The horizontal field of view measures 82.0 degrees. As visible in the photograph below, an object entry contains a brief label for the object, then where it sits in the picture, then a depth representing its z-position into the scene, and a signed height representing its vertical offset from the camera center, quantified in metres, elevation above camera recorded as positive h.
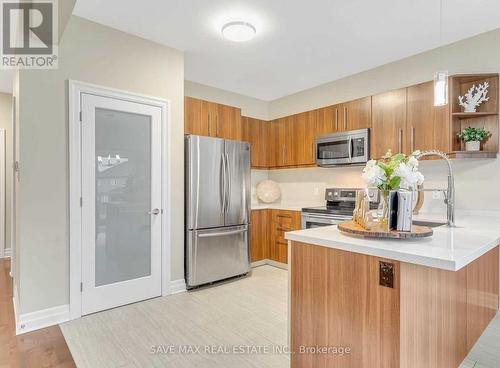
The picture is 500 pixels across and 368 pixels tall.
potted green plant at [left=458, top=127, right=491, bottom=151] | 2.75 +0.44
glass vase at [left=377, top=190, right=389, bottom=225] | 1.55 -0.13
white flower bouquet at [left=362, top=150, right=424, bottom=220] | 1.49 +0.04
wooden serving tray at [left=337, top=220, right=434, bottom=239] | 1.43 -0.25
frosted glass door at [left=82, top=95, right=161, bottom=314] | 2.71 -0.18
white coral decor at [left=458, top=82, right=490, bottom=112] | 2.80 +0.85
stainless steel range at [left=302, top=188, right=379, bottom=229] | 3.43 -0.33
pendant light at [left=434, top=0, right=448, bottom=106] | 1.86 +0.63
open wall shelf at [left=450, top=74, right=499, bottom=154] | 2.77 +0.67
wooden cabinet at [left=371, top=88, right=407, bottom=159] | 3.21 +0.70
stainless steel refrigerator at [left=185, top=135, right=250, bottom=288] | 3.32 -0.31
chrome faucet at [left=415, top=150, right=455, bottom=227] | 1.78 -0.11
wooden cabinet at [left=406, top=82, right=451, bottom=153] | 2.90 +0.64
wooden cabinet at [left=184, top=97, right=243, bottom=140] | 3.53 +0.84
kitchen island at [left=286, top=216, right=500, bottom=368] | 1.19 -0.55
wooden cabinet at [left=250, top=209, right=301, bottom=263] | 4.16 -0.75
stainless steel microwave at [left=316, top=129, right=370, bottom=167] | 3.53 +0.45
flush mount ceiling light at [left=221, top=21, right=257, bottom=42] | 2.67 +1.44
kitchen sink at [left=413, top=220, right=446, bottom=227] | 2.44 -0.35
